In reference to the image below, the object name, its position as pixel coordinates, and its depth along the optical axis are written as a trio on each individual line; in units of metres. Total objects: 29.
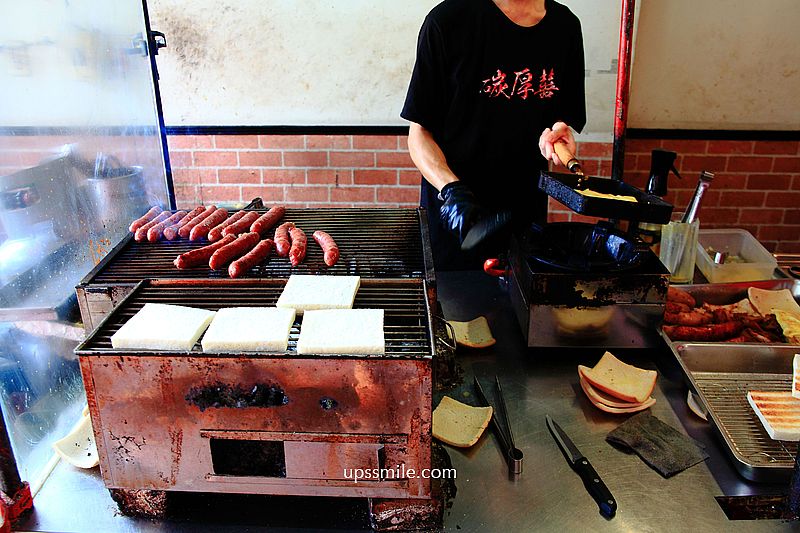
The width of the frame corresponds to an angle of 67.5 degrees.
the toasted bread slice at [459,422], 1.67
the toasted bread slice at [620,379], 1.82
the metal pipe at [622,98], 3.10
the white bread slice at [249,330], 1.38
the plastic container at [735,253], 2.78
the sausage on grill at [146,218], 2.24
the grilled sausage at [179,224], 2.24
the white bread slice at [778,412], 1.62
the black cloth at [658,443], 1.60
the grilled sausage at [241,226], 2.26
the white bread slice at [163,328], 1.39
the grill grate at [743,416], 1.59
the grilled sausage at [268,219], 2.29
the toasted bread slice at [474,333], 2.11
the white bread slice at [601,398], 1.80
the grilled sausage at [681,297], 2.37
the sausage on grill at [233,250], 1.95
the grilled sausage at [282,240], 2.09
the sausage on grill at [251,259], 1.89
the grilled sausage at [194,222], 2.27
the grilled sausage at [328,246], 2.01
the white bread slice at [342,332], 1.36
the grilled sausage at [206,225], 2.24
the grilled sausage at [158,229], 2.20
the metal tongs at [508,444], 1.58
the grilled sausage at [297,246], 2.02
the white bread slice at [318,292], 1.64
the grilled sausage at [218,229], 2.21
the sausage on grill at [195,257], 1.95
